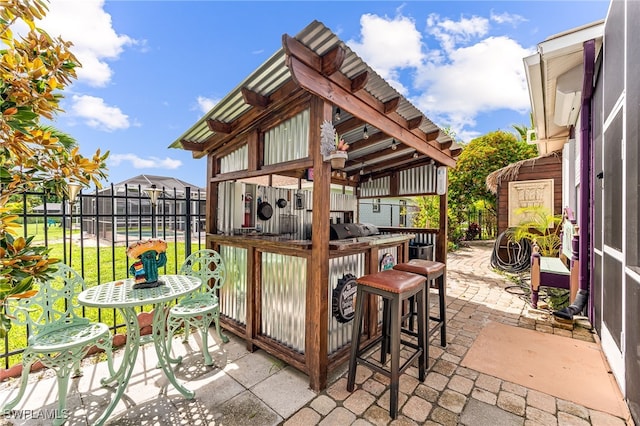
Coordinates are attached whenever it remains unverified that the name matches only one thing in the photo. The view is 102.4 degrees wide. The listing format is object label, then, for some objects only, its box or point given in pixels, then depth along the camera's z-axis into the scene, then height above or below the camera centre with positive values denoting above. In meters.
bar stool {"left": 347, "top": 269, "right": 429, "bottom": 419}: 2.01 -0.92
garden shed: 7.42 +0.74
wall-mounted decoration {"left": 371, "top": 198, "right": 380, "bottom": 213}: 10.57 +0.20
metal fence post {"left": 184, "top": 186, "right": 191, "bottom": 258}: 3.67 -0.13
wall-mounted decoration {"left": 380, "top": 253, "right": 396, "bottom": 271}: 3.31 -0.67
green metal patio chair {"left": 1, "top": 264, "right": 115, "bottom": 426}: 1.89 -0.99
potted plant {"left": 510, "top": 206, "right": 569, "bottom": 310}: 5.96 -0.60
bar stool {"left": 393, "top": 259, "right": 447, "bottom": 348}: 2.66 -0.67
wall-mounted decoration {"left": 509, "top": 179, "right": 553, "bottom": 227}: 7.50 +0.44
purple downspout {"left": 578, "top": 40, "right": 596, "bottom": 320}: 3.49 +0.21
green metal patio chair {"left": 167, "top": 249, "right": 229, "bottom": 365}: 2.63 -1.00
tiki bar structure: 2.27 +0.28
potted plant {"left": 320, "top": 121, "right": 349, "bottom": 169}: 2.24 +0.56
